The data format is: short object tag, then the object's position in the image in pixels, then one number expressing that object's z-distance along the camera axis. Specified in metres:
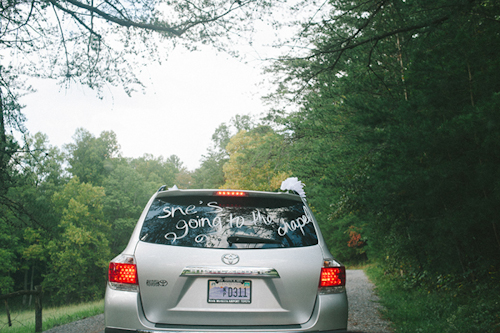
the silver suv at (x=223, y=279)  2.95
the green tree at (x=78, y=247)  45.09
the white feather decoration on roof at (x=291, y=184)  5.56
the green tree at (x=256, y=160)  19.17
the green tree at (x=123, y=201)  56.03
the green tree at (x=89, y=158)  65.12
